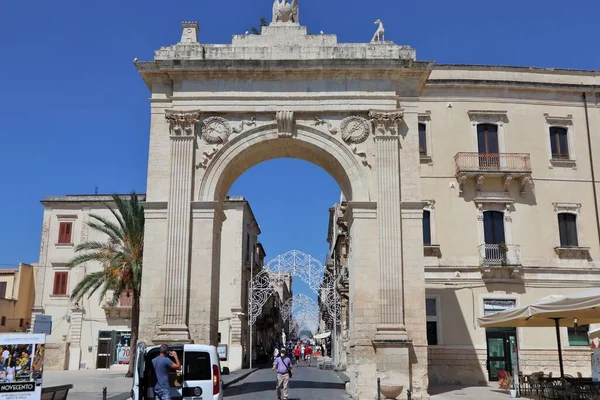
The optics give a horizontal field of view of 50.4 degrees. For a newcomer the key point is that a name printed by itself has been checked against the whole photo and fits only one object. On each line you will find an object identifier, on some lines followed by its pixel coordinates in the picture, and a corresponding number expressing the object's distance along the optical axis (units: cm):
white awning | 5570
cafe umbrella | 1450
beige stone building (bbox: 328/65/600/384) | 2631
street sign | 1600
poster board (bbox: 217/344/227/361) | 3175
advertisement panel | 1227
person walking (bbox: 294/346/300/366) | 5011
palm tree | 3036
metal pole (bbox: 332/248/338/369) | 3832
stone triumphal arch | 1992
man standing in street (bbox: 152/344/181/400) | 1225
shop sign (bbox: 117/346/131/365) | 4028
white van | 1277
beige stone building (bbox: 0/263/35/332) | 4378
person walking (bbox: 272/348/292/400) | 1783
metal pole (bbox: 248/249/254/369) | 4066
